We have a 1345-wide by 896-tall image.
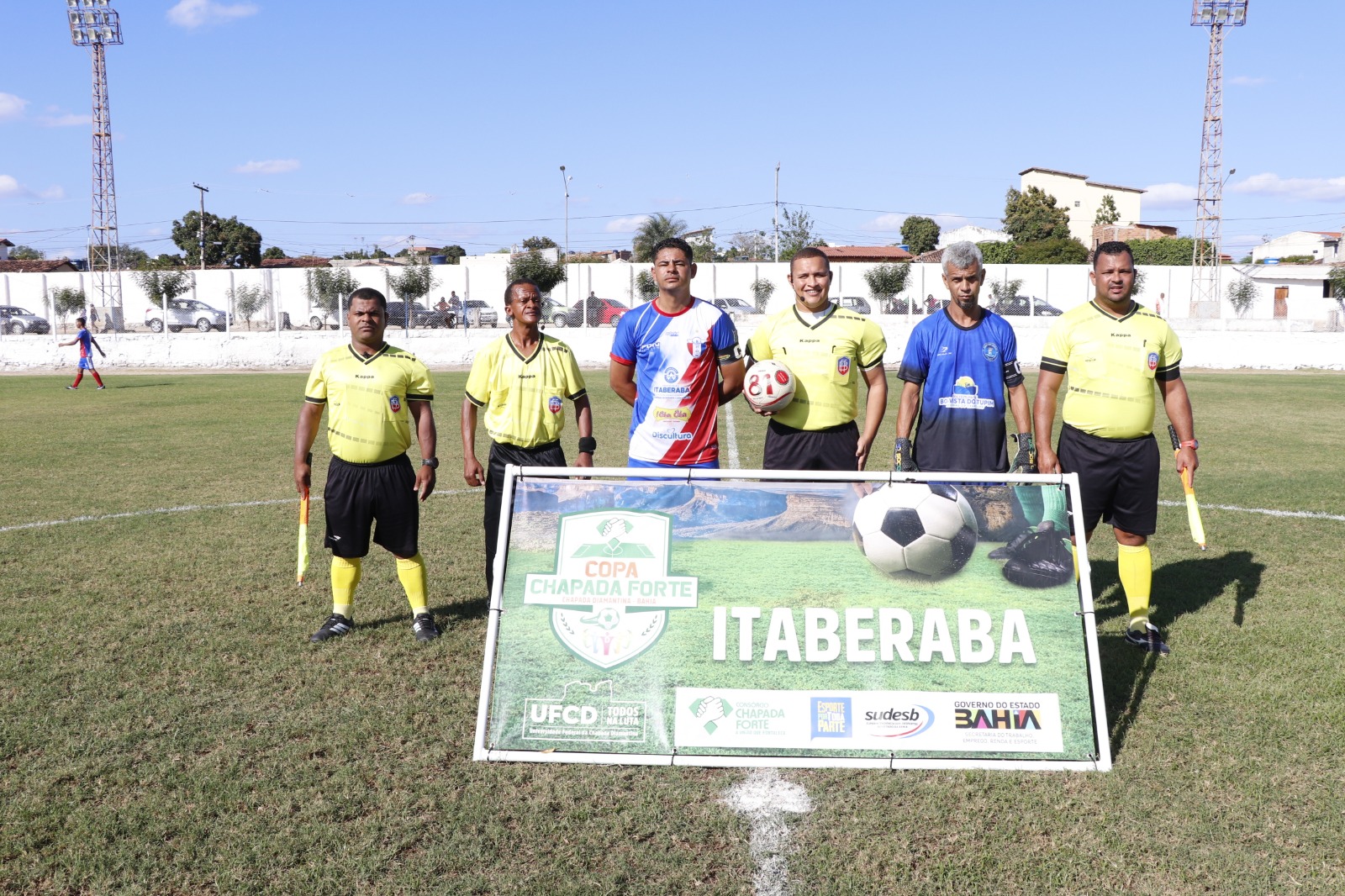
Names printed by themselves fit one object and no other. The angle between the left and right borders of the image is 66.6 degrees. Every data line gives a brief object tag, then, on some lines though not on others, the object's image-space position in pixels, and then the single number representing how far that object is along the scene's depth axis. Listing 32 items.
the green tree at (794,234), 78.31
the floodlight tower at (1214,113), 50.53
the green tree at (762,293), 44.56
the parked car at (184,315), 40.34
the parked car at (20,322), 35.38
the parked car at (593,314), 36.44
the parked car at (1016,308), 33.84
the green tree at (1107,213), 82.50
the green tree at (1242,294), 54.00
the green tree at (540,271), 51.06
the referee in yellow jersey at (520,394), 5.31
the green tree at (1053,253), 64.50
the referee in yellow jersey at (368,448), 5.30
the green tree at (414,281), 49.72
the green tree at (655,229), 70.31
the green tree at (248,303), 39.22
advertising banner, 3.69
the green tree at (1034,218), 76.44
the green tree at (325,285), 48.16
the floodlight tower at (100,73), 48.38
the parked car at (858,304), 35.14
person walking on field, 21.52
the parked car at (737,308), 36.27
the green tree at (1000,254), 67.81
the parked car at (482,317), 35.72
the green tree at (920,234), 84.56
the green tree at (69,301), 48.34
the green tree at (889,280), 52.12
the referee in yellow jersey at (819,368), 5.05
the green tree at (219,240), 77.50
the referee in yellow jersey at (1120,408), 5.16
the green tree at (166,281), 51.34
